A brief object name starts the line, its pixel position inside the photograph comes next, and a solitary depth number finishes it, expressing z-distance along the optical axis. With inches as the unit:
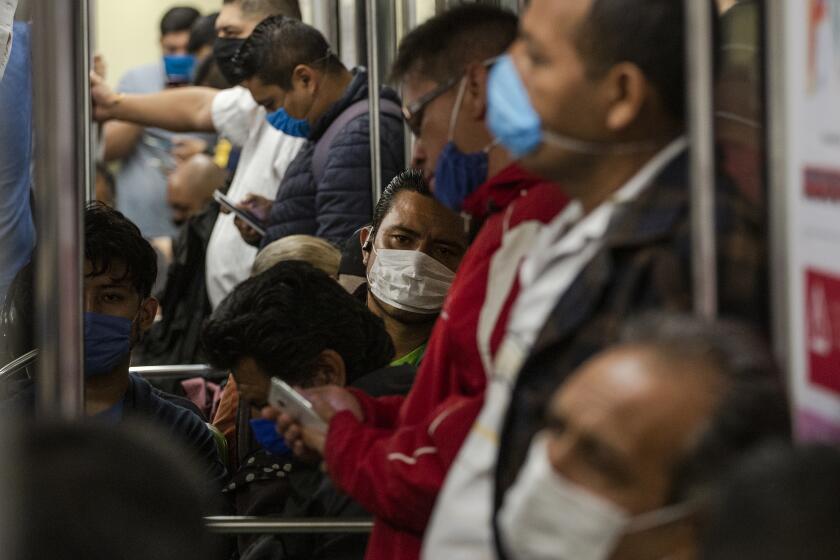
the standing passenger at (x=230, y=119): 222.7
